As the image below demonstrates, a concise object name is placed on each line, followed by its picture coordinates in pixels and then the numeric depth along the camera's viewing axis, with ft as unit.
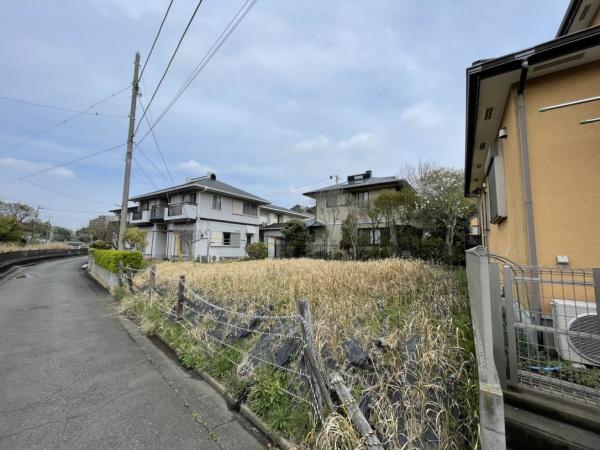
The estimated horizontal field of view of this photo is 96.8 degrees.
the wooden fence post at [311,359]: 6.92
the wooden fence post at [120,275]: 28.20
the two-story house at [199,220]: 61.93
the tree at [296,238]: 60.95
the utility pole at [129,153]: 37.45
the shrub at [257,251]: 62.85
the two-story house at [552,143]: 9.95
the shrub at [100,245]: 64.21
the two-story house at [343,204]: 54.80
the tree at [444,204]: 46.50
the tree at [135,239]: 48.70
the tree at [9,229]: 64.28
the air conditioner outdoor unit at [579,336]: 7.65
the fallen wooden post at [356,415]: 5.49
